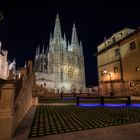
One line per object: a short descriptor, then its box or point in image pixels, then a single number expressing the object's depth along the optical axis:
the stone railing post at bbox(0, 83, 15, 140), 3.49
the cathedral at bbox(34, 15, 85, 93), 60.94
